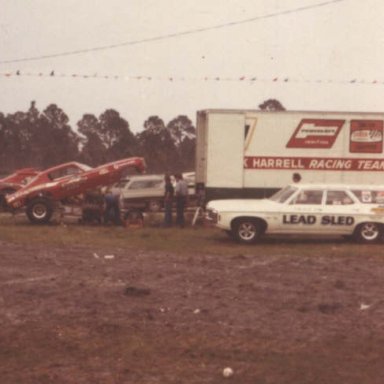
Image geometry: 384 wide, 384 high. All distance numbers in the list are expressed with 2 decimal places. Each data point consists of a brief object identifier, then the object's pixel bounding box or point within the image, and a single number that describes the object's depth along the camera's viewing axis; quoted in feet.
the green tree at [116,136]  227.08
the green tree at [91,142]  228.00
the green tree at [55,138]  231.91
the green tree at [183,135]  245.65
